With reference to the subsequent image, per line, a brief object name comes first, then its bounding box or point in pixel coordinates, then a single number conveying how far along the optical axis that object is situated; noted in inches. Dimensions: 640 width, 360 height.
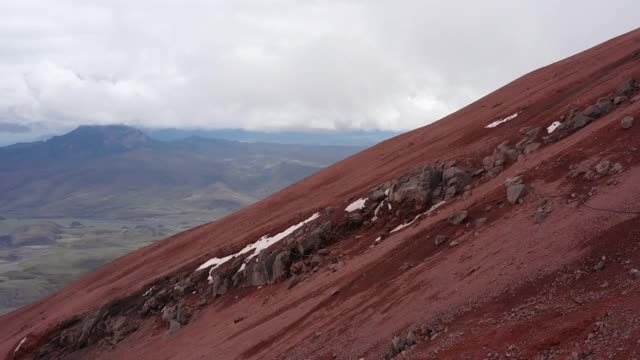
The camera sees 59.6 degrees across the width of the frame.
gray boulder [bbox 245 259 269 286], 1743.4
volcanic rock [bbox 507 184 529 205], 1219.9
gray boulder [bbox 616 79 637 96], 1481.3
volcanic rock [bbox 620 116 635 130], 1234.6
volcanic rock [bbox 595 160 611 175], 1131.9
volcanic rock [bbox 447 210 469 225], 1279.5
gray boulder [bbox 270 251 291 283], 1695.3
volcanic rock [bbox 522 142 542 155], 1470.2
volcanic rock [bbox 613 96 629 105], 1456.7
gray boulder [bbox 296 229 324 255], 1711.4
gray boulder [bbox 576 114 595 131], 1455.5
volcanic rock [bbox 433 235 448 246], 1253.7
